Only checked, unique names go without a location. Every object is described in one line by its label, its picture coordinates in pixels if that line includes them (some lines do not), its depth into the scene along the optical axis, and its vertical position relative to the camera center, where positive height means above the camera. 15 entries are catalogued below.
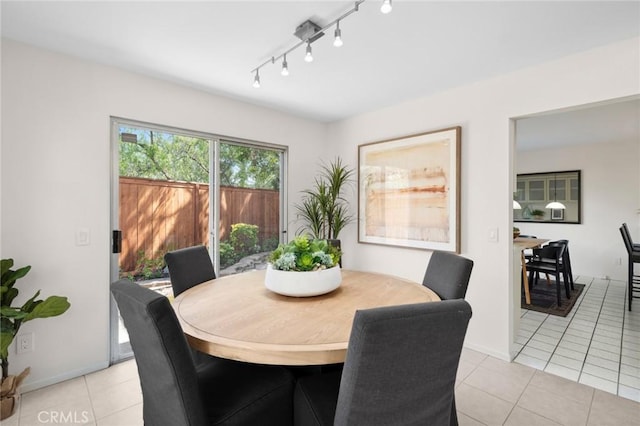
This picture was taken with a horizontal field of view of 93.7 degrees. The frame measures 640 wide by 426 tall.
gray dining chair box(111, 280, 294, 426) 0.99 -0.70
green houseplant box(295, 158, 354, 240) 3.67 +0.08
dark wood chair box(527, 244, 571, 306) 3.90 -0.71
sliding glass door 2.61 +0.10
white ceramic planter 1.58 -0.38
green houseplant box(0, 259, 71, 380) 1.80 -0.60
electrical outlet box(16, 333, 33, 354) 2.09 -0.93
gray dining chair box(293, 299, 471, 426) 0.85 -0.46
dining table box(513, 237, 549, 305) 4.01 -0.72
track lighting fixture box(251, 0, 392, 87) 1.76 +1.16
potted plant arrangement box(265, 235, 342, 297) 1.58 -0.32
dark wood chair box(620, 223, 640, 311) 3.79 -0.55
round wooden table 1.08 -0.48
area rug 3.76 -1.22
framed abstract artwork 2.91 +0.22
